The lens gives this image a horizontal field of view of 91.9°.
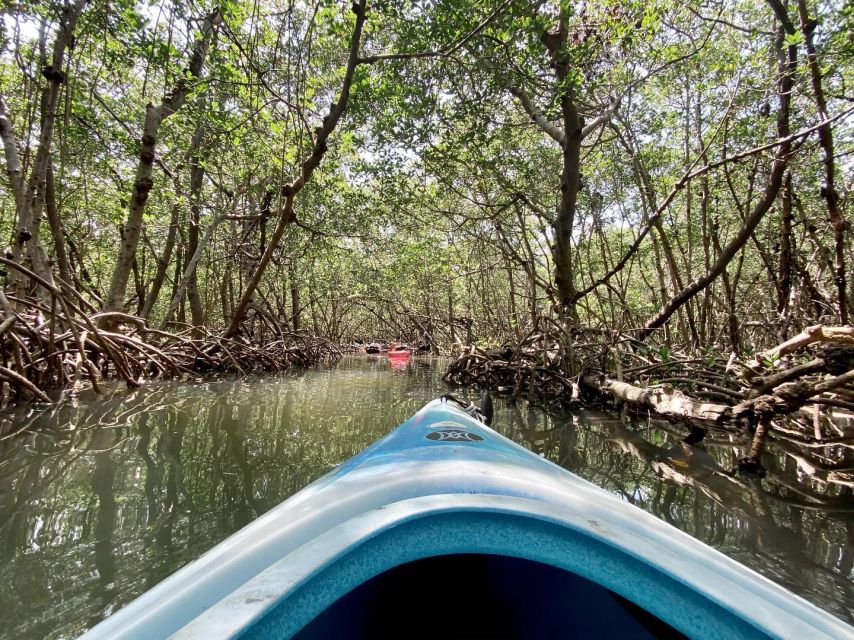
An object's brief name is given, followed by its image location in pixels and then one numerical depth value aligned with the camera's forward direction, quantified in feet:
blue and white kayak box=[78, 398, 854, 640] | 1.72
